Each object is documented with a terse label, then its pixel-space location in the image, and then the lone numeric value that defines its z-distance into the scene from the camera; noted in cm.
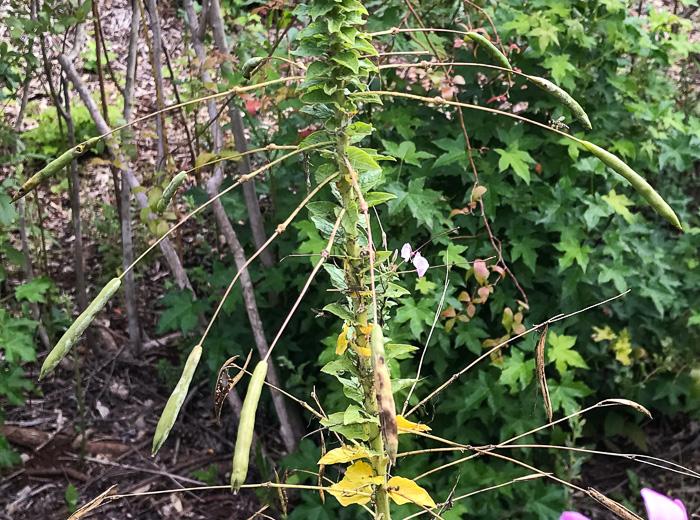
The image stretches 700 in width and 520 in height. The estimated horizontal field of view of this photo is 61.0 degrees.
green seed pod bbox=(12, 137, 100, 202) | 76
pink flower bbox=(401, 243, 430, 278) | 135
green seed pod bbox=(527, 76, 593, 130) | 75
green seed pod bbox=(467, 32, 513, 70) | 77
